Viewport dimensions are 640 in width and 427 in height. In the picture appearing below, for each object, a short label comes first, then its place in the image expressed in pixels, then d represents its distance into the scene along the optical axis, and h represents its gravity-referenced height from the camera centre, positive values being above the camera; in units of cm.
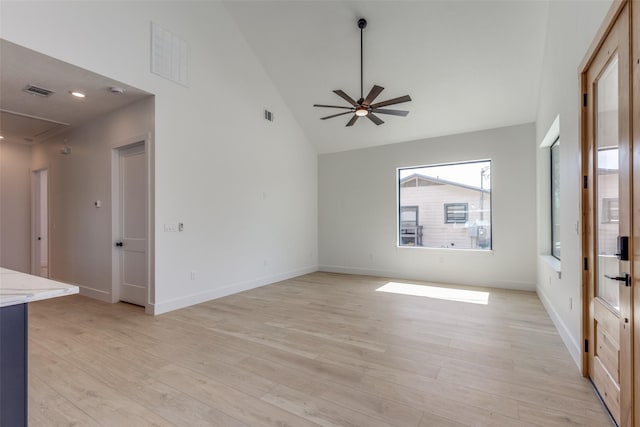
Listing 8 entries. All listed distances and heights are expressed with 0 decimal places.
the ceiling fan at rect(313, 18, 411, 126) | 374 +144
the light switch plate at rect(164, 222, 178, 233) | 411 -21
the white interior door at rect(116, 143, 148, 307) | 430 -19
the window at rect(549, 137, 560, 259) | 434 +22
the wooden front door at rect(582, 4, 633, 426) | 166 -4
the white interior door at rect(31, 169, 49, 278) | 625 -11
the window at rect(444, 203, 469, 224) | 592 -2
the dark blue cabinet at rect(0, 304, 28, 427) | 132 -71
